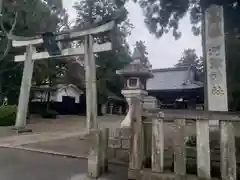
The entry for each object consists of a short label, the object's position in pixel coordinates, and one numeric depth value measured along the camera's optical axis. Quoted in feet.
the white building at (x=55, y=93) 81.41
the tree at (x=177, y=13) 28.86
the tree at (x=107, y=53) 92.22
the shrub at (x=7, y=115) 48.88
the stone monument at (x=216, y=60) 25.71
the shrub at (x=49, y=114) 76.28
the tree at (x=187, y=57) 178.85
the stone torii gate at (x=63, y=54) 35.58
